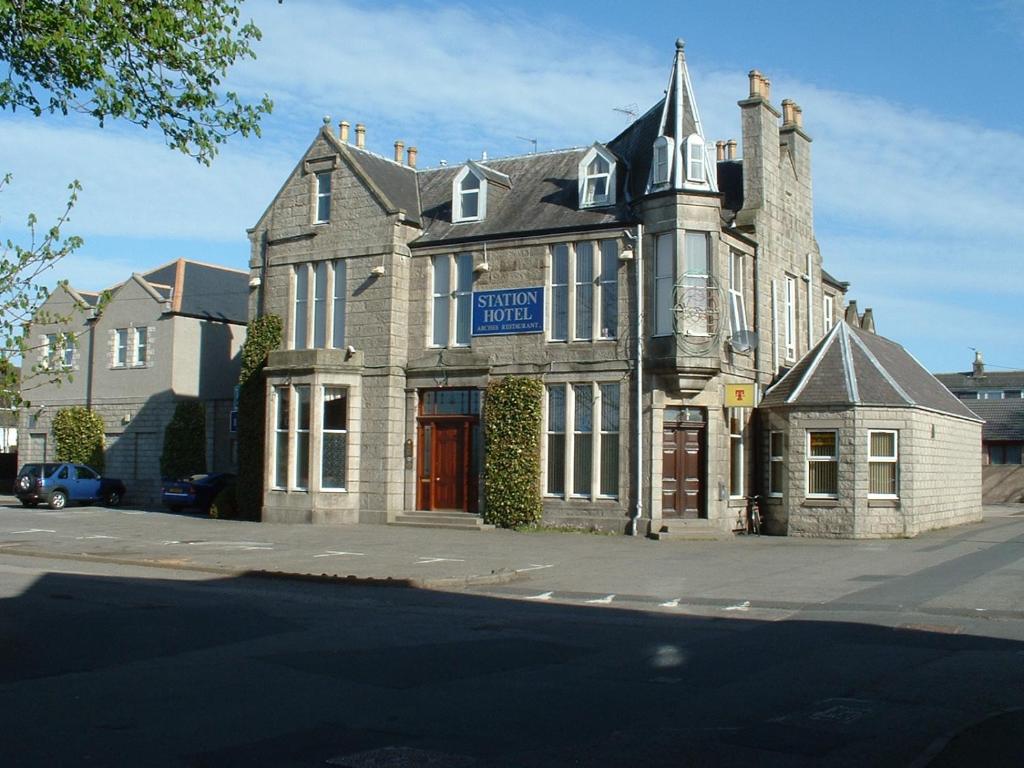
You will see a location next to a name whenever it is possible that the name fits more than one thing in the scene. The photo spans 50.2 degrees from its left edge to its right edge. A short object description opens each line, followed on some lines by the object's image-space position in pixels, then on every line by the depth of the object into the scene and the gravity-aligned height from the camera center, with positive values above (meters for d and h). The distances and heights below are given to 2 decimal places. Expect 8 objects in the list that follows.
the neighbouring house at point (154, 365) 38.41 +3.04
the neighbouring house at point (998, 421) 49.88 +1.95
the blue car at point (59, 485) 35.97 -1.20
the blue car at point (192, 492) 34.06 -1.32
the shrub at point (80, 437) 39.97 +0.44
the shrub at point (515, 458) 26.72 -0.11
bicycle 26.91 -1.50
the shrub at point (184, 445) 37.59 +0.17
